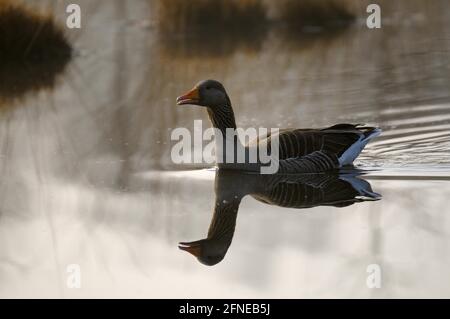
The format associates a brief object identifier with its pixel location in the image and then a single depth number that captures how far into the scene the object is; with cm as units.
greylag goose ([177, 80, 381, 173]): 959
